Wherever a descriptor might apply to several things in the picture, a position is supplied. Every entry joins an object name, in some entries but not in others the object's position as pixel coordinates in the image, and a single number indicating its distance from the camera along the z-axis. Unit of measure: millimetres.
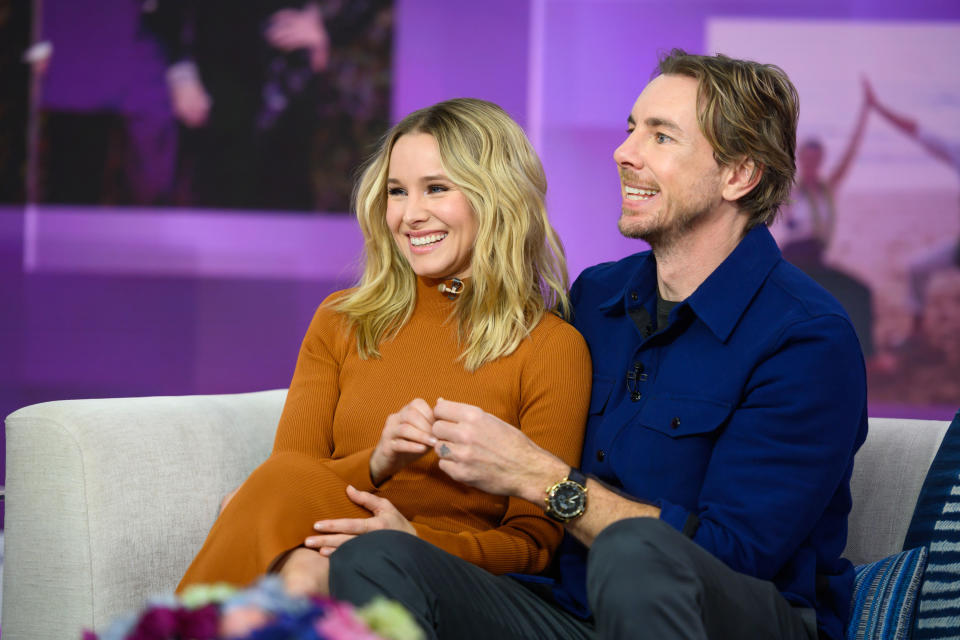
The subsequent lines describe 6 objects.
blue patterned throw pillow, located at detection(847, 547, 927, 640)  6004
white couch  6054
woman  6014
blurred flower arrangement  5005
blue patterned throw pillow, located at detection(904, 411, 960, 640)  5977
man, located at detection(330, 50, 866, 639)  5835
